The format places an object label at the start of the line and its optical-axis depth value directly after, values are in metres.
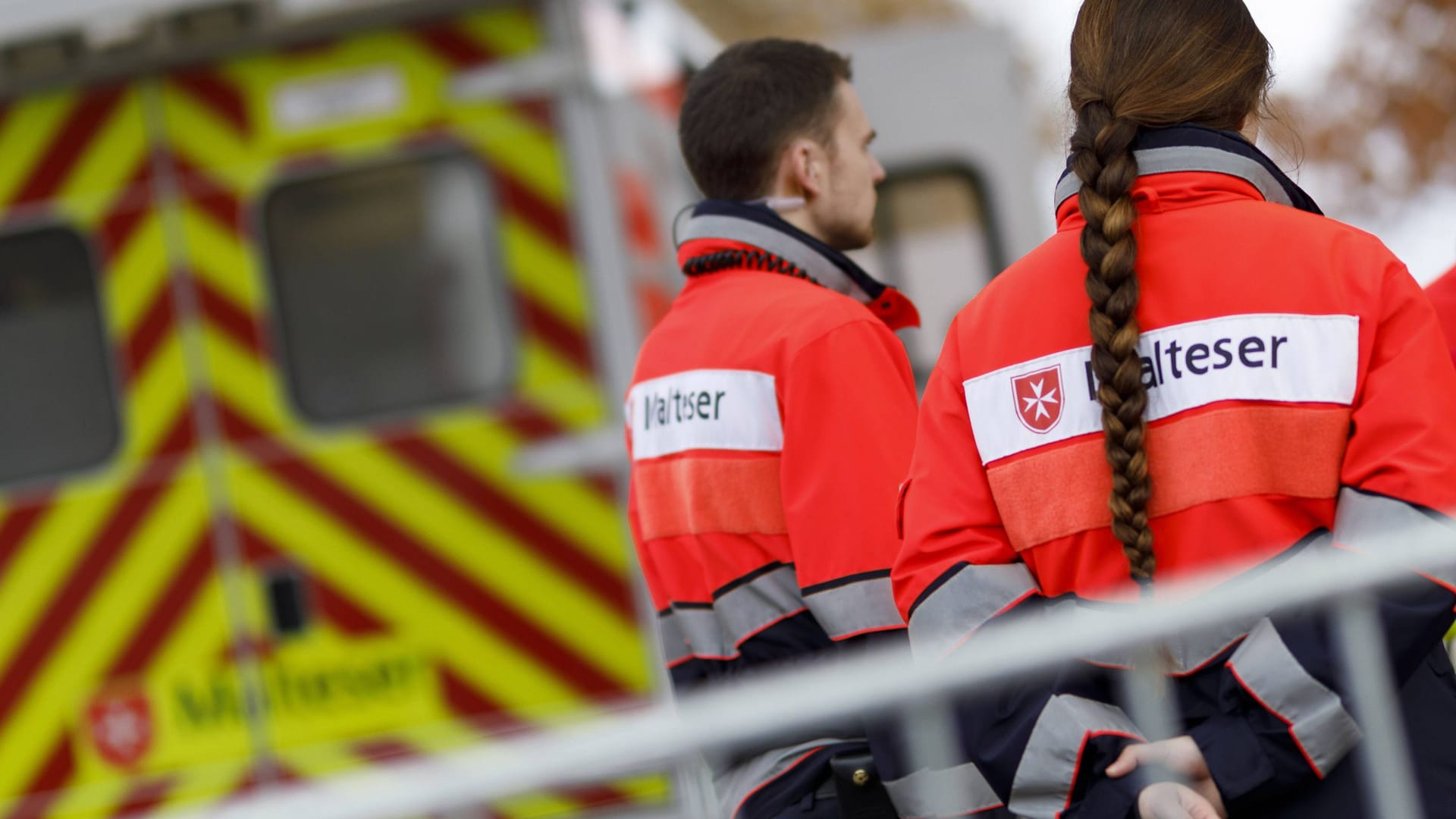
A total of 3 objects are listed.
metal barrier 5.69
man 6.45
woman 6.00
